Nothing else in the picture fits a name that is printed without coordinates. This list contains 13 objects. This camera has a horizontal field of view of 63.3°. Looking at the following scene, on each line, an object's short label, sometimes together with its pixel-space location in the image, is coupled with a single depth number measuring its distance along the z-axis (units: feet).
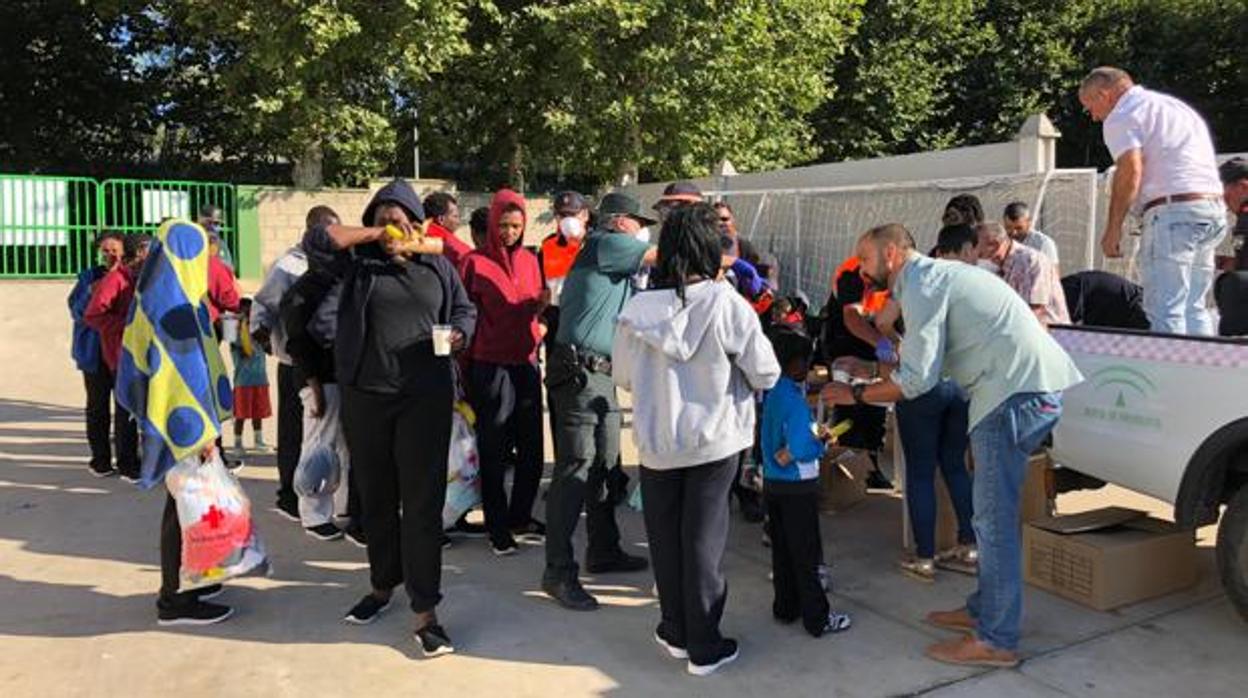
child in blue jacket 13.53
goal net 26.32
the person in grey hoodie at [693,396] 11.88
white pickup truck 12.83
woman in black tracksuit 12.69
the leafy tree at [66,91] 58.95
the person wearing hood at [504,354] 16.78
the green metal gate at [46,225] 47.75
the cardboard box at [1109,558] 14.49
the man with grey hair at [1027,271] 16.15
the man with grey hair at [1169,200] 15.53
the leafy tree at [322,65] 47.14
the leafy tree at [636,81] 51.98
